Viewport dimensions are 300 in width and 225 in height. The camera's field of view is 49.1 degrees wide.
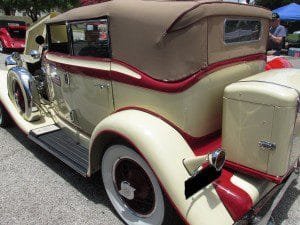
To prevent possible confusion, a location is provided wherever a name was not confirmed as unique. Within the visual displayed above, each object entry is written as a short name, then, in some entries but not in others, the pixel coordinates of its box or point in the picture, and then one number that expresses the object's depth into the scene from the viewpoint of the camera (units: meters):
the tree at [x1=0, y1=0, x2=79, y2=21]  23.81
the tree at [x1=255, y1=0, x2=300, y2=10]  33.81
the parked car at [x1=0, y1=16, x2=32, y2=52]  13.85
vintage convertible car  2.20
